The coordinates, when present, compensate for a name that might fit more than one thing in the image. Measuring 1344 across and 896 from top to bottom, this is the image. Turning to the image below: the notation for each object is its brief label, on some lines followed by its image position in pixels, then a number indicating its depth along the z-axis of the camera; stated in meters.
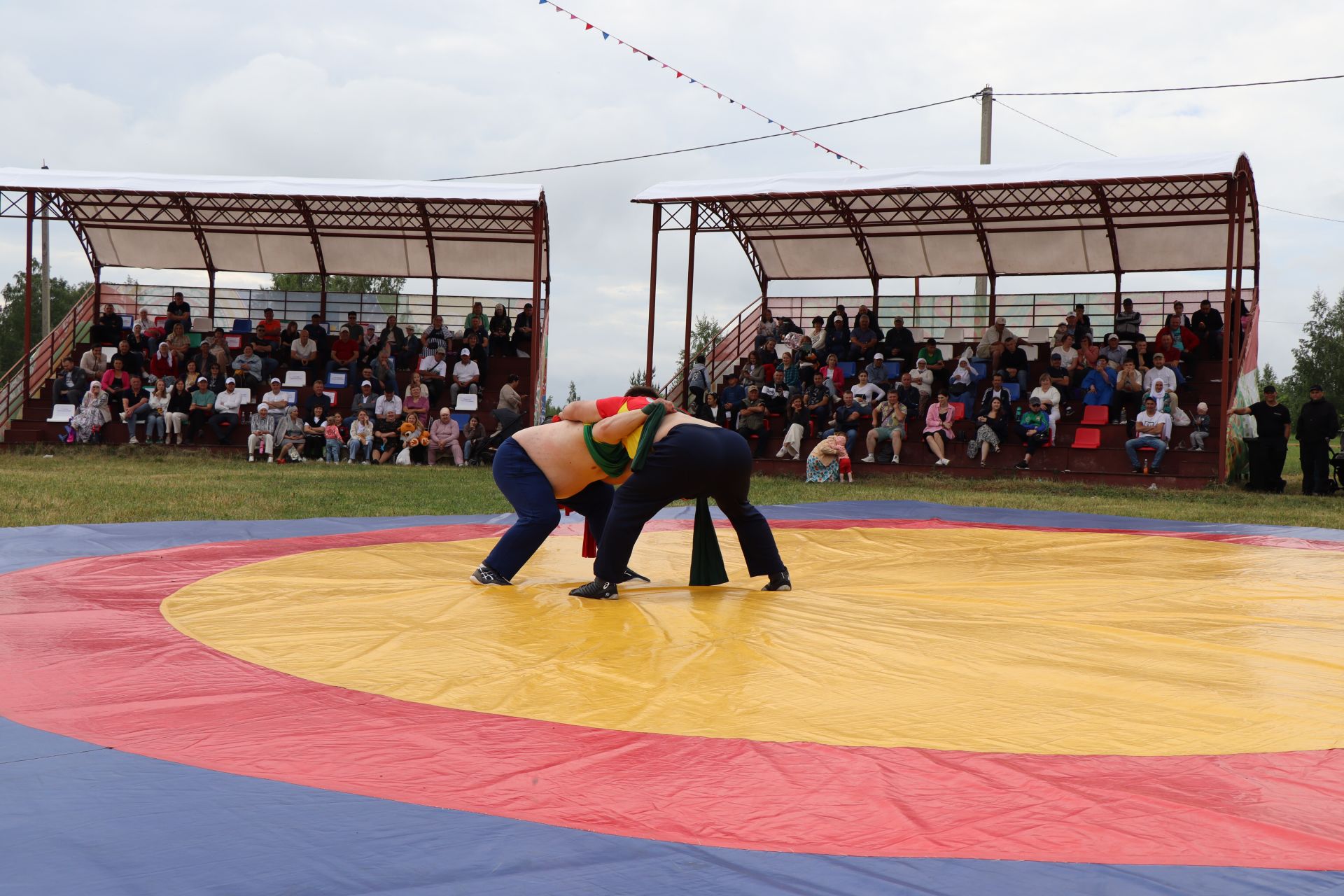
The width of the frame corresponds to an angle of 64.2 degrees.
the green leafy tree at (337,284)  55.12
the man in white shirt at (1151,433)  13.99
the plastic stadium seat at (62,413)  17.05
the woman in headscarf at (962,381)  16.39
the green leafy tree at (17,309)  56.56
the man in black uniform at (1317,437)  13.40
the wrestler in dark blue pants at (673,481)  4.88
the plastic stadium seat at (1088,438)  14.77
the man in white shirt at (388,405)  16.39
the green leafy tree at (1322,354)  55.19
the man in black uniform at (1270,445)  13.52
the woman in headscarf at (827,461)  14.14
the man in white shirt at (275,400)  16.59
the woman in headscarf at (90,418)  16.67
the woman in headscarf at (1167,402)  14.72
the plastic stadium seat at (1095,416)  15.16
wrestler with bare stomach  5.23
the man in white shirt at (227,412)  16.58
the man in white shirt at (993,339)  17.55
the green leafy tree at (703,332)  62.31
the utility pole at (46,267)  25.84
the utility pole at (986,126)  20.78
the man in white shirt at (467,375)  17.98
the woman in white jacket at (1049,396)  15.14
